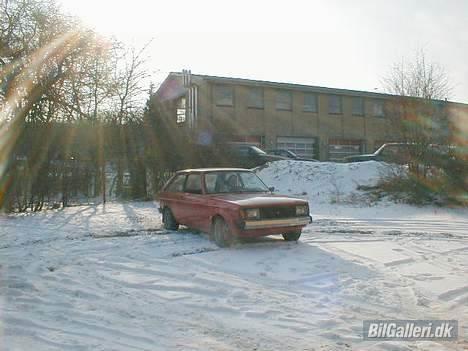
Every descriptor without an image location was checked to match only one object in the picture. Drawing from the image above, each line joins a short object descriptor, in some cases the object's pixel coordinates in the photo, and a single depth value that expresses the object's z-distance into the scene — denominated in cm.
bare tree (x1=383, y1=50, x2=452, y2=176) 1578
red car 823
